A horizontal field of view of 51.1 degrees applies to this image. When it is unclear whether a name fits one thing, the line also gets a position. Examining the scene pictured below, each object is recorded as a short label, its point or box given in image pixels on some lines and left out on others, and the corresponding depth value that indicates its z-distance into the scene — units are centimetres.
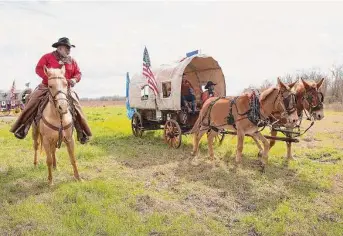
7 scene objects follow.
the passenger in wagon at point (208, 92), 1309
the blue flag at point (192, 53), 1288
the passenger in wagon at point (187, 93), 1274
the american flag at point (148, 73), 1355
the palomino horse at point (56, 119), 715
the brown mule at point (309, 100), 910
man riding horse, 801
